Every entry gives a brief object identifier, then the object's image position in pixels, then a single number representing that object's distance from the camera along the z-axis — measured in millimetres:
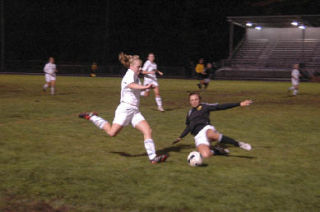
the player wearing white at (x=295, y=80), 22231
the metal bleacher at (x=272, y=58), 42406
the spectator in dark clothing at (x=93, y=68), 46188
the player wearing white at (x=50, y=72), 21750
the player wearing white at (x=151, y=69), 14445
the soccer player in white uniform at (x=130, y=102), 7148
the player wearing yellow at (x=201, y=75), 26145
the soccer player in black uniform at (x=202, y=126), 7270
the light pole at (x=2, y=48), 51466
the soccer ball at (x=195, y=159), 6613
